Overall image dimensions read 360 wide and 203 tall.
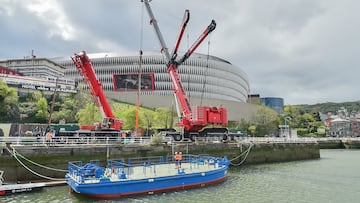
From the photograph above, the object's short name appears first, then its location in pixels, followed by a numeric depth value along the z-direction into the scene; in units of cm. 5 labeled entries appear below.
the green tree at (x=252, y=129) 9088
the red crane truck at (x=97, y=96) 3228
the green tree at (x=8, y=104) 6881
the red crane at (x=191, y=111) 3647
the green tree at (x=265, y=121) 9500
